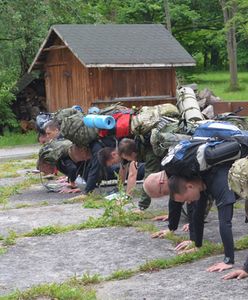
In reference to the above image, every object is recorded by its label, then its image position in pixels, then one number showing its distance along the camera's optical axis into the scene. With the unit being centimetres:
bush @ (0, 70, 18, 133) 2359
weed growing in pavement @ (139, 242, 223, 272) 553
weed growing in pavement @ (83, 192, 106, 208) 863
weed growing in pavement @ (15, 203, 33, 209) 917
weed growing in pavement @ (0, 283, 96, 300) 477
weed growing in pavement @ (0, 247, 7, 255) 632
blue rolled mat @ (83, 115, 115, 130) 835
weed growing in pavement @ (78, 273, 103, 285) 521
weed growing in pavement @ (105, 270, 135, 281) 532
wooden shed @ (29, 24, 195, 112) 2152
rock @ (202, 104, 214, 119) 1376
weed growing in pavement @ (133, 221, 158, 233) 692
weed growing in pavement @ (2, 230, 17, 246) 669
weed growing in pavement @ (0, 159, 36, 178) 1344
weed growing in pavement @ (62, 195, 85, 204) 919
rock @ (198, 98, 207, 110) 1539
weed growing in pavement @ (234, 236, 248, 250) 591
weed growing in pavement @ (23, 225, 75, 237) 709
